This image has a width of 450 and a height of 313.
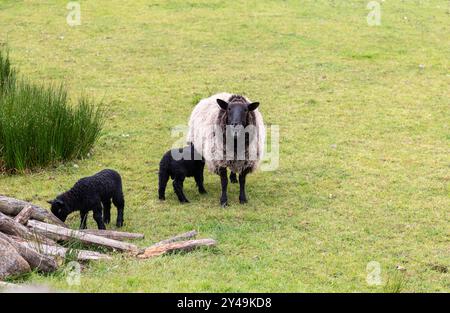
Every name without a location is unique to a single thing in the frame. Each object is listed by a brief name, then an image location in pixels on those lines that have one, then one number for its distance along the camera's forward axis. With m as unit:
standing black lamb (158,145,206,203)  21.56
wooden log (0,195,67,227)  17.67
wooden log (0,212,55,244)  15.98
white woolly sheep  21.06
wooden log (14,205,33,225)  17.06
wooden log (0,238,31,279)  13.77
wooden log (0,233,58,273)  14.48
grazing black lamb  18.77
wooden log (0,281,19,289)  12.67
